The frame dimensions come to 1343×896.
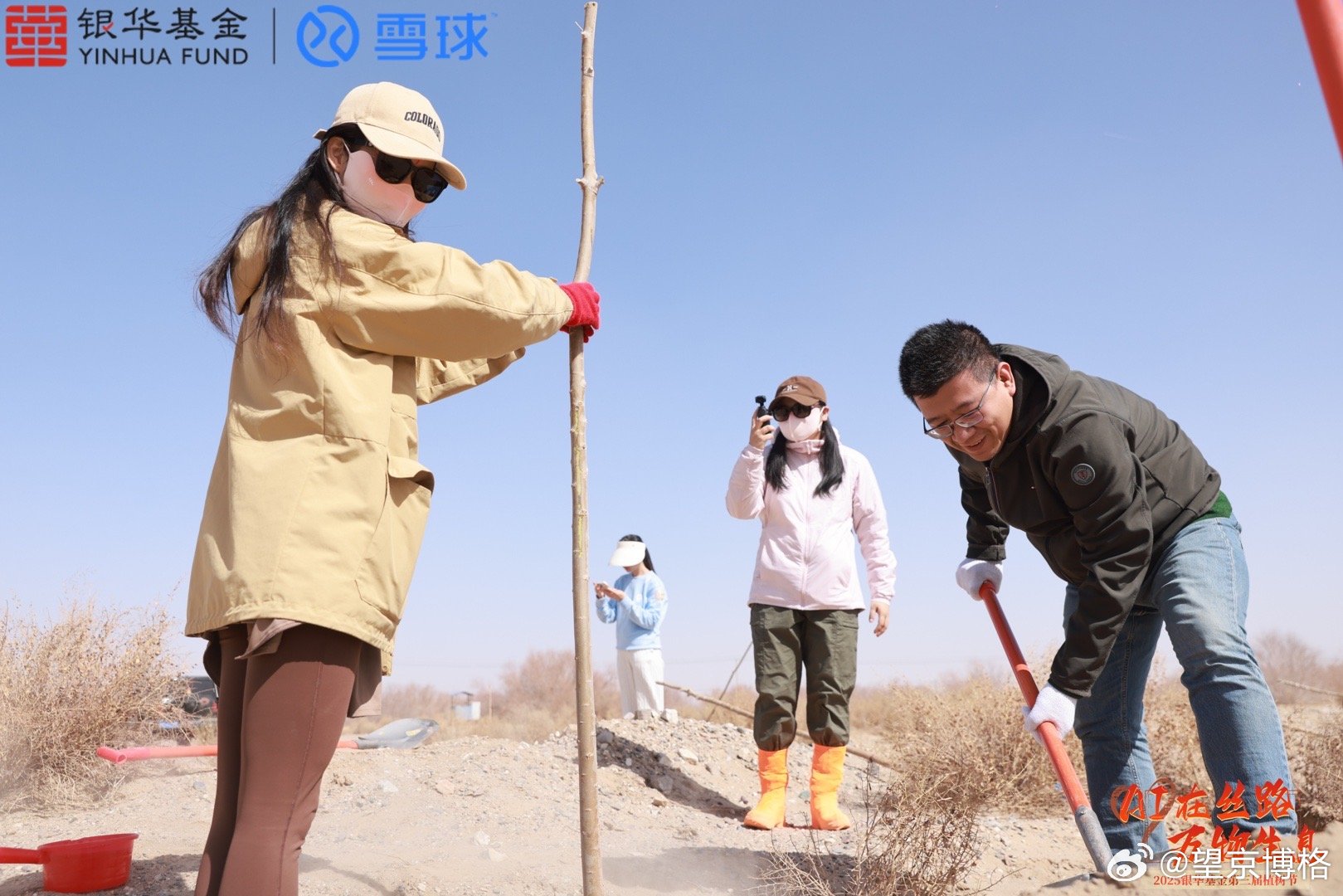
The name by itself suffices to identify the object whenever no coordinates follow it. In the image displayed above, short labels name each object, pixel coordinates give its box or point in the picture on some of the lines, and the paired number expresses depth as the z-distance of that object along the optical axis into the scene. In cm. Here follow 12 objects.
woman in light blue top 890
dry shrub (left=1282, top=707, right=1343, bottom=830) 533
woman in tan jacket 202
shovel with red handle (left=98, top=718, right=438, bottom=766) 484
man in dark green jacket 281
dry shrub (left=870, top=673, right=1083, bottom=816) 559
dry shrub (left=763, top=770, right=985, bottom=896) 318
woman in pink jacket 488
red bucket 314
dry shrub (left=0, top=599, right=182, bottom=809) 522
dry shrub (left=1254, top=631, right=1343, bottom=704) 1102
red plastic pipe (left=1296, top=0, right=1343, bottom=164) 124
